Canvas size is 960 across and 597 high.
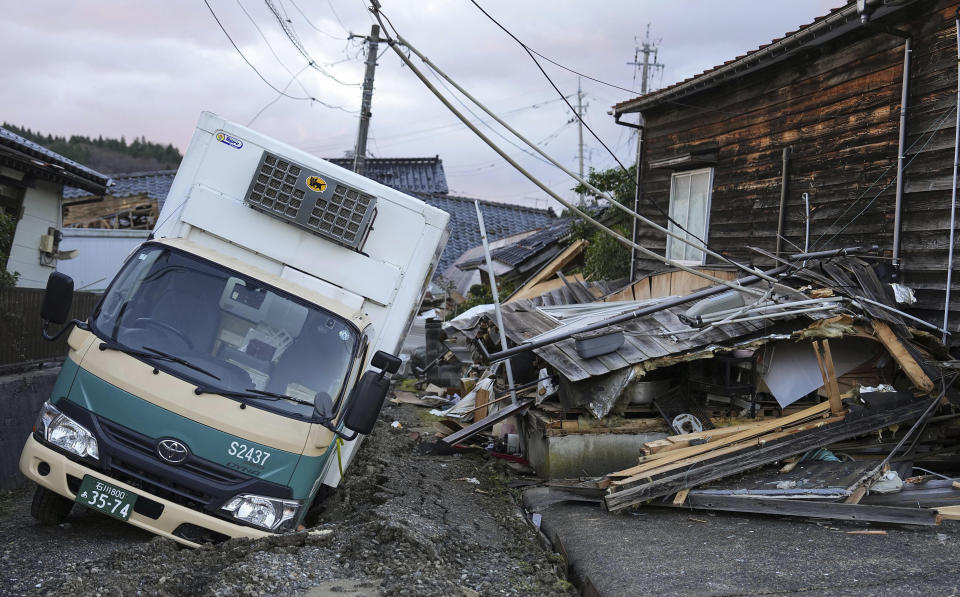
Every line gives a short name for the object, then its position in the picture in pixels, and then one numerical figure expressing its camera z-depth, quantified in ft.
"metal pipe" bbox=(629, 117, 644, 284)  46.08
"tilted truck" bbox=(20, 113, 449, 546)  15.88
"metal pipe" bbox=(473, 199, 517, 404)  29.64
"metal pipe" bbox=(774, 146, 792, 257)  33.99
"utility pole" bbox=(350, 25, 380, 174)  62.44
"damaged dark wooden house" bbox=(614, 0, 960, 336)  26.61
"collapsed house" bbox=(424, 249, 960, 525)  21.83
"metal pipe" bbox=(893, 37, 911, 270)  27.48
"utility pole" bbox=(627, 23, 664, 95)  142.92
